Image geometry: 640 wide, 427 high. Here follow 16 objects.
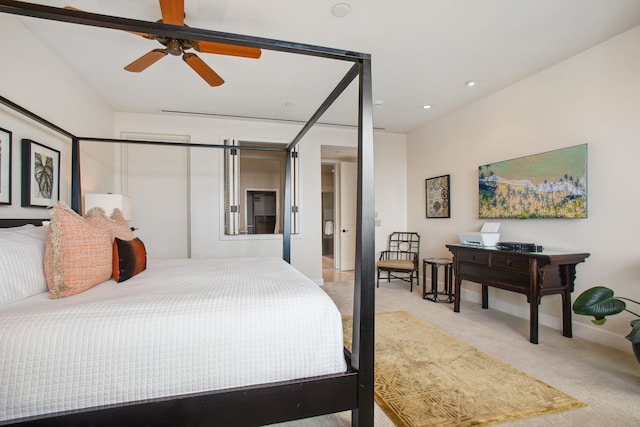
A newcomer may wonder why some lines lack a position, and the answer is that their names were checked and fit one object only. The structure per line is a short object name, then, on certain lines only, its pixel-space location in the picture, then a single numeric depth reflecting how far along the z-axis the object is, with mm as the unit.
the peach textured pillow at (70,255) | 1361
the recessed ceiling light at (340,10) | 2045
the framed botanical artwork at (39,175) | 2225
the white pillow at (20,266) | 1247
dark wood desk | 2516
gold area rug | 1578
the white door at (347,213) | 6004
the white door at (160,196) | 4070
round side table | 3783
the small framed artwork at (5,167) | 1991
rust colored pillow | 1672
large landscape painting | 2656
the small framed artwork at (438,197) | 4234
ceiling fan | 1753
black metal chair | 4656
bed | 1051
